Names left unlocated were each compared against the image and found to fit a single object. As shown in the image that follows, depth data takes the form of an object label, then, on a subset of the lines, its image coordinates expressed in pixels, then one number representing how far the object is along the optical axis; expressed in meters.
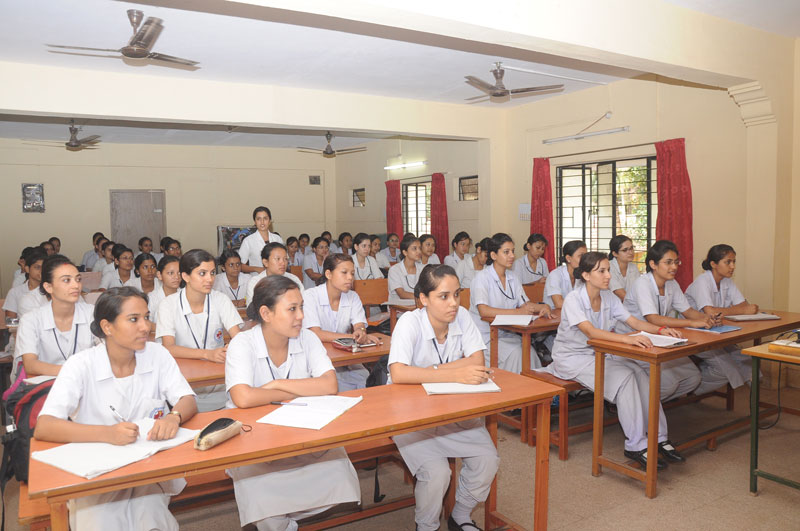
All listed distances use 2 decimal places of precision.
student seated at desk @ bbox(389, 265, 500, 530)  2.77
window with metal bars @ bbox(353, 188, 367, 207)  13.69
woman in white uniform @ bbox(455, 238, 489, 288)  7.68
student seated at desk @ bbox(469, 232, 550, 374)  4.92
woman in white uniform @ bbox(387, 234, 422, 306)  6.91
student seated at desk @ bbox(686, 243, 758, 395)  4.62
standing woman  7.01
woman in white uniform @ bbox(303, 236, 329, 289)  9.41
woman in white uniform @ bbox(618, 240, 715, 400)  4.28
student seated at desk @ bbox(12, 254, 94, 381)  3.46
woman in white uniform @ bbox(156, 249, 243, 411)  3.75
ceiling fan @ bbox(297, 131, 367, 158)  11.04
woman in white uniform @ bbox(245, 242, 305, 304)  5.19
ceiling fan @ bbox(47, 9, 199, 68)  4.26
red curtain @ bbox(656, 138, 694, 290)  6.69
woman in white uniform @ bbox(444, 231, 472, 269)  8.51
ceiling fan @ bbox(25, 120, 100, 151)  8.96
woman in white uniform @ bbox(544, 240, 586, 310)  5.47
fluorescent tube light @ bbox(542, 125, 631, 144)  7.40
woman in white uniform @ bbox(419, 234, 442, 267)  8.11
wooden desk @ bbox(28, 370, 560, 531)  1.77
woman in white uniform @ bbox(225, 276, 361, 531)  2.42
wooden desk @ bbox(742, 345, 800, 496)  3.33
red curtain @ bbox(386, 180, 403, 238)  12.07
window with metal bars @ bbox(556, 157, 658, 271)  7.41
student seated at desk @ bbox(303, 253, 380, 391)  4.12
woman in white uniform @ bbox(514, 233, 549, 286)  7.20
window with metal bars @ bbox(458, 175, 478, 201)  10.16
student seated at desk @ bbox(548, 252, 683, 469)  3.76
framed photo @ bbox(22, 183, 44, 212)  11.77
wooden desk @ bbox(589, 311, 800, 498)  3.47
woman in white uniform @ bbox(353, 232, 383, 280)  7.99
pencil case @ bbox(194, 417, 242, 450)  1.98
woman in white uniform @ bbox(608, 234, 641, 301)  5.84
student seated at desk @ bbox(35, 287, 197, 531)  2.08
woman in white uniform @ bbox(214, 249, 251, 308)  6.15
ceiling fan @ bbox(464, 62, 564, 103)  6.15
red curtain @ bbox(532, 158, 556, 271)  8.46
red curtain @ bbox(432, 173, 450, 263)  10.55
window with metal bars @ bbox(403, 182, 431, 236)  11.56
